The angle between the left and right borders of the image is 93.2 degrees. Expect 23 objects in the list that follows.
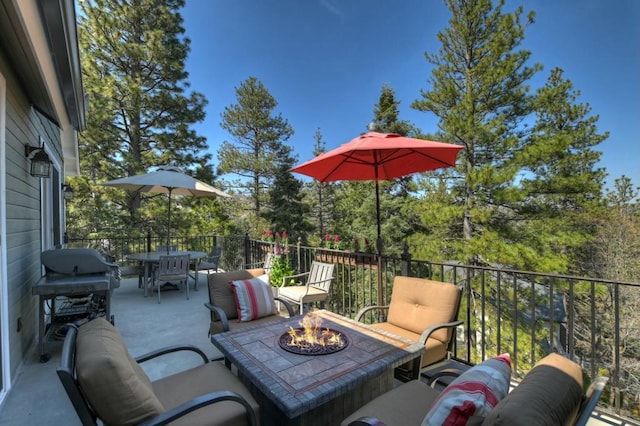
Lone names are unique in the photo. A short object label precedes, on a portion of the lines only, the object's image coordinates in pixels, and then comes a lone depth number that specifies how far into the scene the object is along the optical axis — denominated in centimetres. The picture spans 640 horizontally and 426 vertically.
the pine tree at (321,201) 1819
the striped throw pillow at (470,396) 104
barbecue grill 300
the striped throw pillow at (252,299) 292
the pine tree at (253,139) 1552
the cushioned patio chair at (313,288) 411
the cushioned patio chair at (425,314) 250
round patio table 539
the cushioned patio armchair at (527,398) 86
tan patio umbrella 523
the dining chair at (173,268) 510
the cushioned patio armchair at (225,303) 285
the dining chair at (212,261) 640
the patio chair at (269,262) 539
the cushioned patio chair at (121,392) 115
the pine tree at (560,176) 983
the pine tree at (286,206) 1513
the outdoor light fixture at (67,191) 594
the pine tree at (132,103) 995
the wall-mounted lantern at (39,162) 325
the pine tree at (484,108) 1022
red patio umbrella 287
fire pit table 156
